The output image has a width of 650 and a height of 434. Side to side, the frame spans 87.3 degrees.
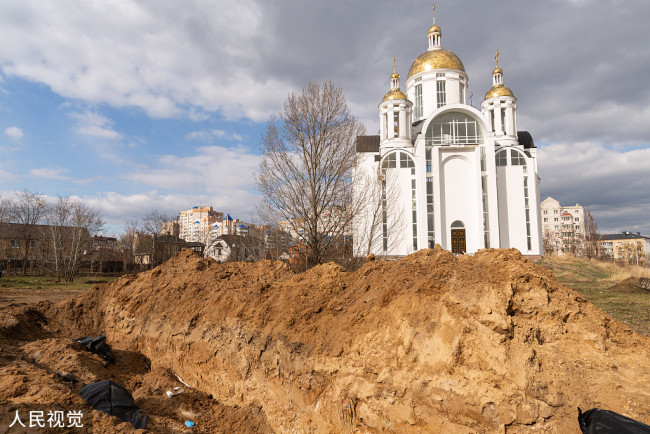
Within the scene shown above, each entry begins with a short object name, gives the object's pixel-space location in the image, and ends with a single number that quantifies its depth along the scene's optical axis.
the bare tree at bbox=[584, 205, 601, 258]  51.03
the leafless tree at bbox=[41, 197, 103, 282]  25.52
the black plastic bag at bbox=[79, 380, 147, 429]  4.43
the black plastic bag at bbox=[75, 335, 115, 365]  6.88
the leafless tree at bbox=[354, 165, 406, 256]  15.12
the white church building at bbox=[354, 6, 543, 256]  29.73
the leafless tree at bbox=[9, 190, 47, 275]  33.88
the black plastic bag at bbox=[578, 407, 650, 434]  2.62
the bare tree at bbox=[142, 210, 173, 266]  31.14
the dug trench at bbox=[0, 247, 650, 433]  3.24
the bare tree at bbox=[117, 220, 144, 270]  41.65
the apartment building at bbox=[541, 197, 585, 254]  74.44
